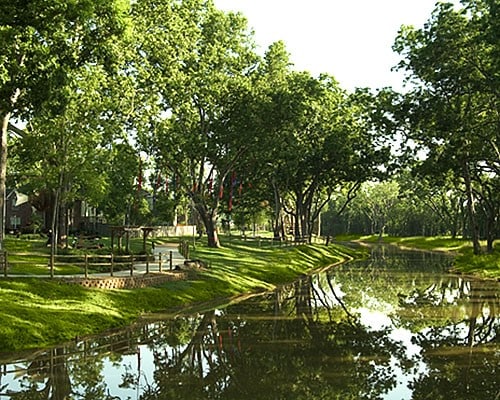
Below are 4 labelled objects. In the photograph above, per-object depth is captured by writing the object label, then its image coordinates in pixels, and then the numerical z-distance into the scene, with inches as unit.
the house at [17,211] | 3447.3
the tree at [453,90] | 1678.2
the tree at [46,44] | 916.0
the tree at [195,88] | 1852.9
